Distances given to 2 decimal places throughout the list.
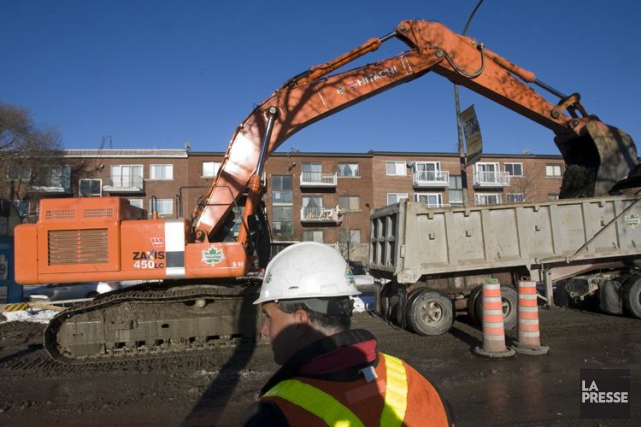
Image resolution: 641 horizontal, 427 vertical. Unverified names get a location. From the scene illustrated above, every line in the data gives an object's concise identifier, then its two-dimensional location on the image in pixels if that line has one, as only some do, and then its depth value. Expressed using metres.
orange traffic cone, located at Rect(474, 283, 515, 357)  7.21
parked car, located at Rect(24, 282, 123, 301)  17.23
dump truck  8.99
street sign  12.56
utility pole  14.94
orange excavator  7.34
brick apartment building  39.34
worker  1.35
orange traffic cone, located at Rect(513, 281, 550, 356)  7.30
